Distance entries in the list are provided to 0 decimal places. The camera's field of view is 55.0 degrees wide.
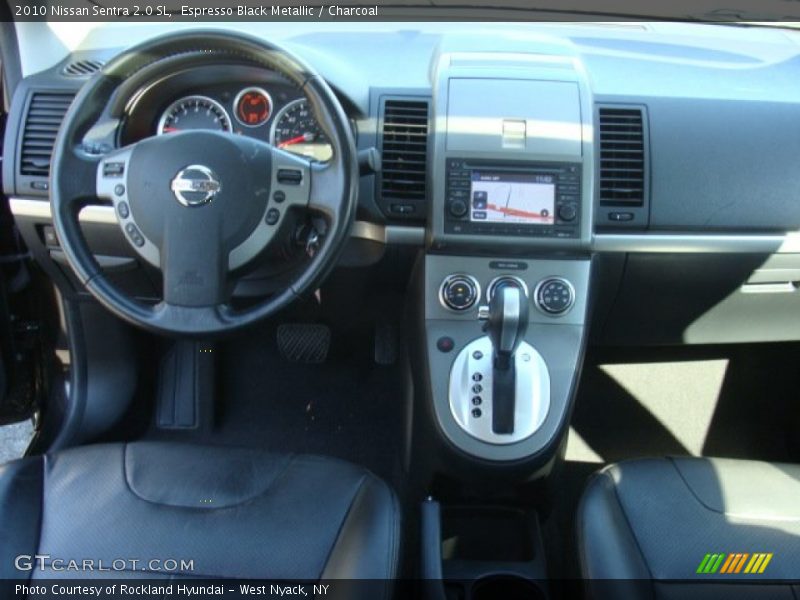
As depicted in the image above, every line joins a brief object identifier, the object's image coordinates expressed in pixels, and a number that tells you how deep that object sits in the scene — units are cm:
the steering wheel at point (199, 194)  136
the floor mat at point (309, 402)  237
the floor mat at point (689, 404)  234
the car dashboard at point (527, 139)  163
